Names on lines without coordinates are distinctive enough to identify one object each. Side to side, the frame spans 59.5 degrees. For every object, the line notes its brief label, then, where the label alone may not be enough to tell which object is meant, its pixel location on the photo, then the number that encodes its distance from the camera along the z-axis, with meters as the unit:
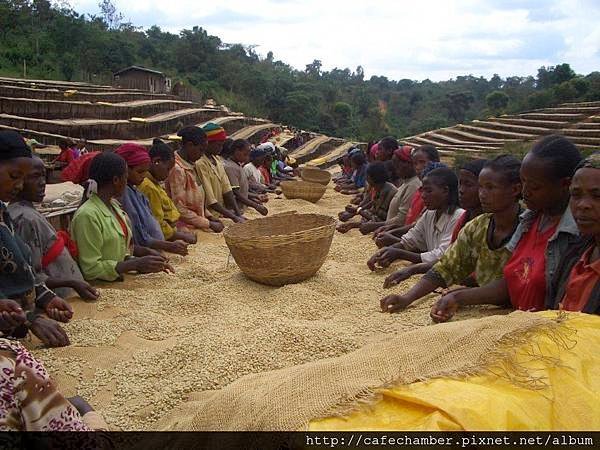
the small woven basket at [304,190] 9.12
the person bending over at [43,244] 3.12
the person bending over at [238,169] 7.72
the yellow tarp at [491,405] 1.30
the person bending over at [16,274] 2.40
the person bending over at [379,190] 6.37
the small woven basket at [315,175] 10.27
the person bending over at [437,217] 4.08
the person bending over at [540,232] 2.43
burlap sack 1.44
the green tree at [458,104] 41.84
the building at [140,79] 25.12
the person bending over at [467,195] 3.52
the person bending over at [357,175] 10.91
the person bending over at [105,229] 3.75
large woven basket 3.75
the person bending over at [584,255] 2.06
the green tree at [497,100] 31.59
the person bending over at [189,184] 6.00
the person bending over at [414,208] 4.97
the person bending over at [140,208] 4.50
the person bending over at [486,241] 2.82
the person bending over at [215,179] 6.53
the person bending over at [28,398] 1.51
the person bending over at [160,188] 5.14
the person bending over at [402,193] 5.70
